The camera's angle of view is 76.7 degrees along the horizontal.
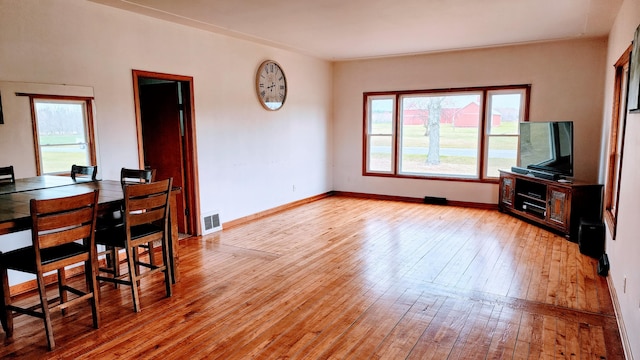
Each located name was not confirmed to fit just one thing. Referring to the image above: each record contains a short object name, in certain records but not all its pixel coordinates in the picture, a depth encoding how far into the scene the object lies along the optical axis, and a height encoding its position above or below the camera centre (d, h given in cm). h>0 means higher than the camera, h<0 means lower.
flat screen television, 537 -18
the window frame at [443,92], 663 +14
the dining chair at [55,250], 251 -76
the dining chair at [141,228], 305 -74
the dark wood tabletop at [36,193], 248 -42
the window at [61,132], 363 +7
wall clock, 619 +81
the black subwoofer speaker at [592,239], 435 -114
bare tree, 730 +16
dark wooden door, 523 +7
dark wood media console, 499 -91
